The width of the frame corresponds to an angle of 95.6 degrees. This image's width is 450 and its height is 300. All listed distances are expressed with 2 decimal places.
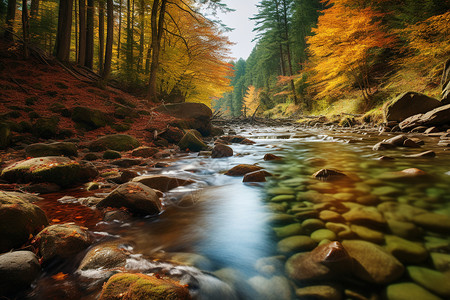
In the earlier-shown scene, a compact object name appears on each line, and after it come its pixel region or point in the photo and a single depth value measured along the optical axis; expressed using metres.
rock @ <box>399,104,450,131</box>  7.23
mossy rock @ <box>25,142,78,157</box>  4.09
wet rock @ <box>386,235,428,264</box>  1.50
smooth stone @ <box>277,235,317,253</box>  1.73
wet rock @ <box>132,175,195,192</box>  3.27
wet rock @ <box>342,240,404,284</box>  1.35
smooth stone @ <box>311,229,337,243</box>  1.81
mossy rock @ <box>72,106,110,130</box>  6.93
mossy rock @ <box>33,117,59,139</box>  5.62
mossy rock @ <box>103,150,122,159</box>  5.20
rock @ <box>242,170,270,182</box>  3.80
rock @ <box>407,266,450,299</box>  1.22
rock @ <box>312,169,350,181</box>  3.54
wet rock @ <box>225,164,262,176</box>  4.32
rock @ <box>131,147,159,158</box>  5.80
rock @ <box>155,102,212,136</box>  10.36
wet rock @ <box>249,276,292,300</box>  1.30
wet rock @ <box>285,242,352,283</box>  1.40
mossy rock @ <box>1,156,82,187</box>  3.09
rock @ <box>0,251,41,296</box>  1.22
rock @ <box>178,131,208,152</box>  7.43
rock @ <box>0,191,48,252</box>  1.54
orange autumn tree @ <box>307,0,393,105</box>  11.26
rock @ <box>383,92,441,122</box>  8.43
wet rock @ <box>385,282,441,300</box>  1.20
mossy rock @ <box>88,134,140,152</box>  5.79
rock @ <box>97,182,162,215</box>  2.49
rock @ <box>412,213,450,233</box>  1.85
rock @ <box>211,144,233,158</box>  6.32
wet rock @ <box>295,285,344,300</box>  1.24
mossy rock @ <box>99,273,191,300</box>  1.13
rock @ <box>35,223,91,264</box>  1.58
